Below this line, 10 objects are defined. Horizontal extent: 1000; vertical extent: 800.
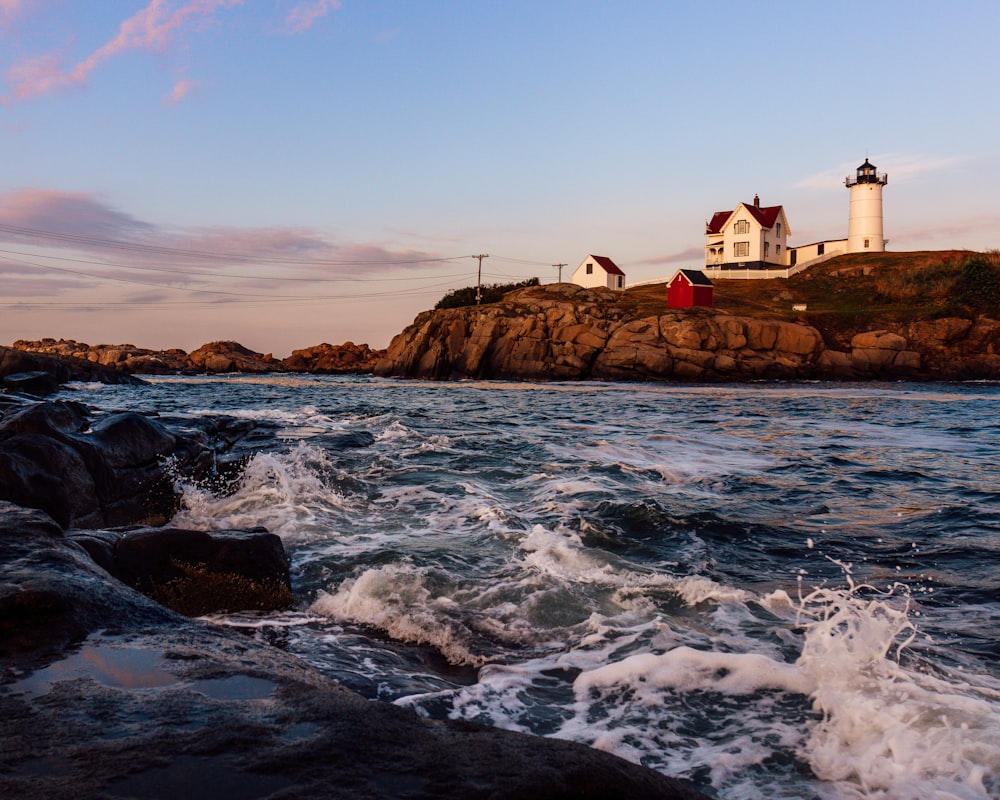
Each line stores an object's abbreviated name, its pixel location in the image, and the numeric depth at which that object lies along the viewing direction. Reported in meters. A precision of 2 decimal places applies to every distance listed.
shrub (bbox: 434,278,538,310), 85.00
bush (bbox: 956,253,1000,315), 61.41
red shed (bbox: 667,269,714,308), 69.56
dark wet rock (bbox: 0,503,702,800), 2.29
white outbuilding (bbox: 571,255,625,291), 89.00
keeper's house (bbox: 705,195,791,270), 87.06
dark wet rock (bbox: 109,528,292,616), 5.93
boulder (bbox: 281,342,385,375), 89.44
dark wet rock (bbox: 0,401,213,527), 7.74
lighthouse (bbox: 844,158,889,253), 87.25
